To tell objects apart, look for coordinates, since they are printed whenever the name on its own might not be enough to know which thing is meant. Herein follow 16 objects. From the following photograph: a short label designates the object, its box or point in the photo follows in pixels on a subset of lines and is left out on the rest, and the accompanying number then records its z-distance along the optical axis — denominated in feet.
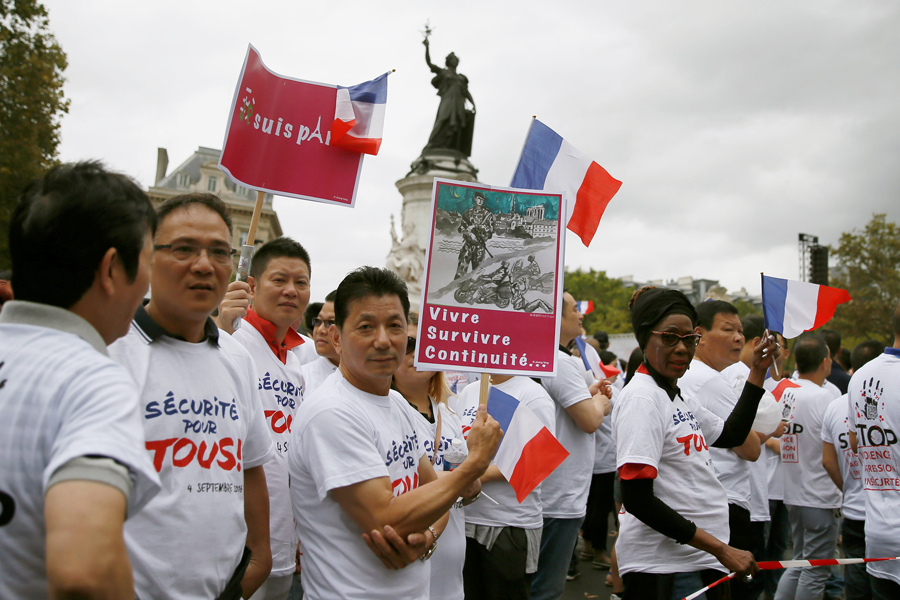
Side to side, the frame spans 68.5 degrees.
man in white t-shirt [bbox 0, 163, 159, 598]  3.32
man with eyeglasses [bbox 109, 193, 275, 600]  5.67
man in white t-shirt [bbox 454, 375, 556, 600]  11.59
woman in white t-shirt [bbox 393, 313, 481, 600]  9.14
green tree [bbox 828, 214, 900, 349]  77.36
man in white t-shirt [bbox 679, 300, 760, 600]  13.30
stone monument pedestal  65.21
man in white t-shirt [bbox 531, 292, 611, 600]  13.67
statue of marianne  72.31
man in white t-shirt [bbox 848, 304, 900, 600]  11.80
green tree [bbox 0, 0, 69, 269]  42.06
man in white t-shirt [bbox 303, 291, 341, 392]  12.12
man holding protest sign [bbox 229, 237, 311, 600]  9.31
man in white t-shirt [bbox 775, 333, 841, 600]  17.12
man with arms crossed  6.66
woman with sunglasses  9.26
